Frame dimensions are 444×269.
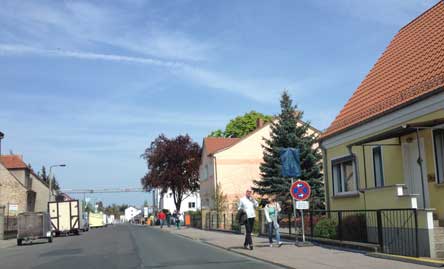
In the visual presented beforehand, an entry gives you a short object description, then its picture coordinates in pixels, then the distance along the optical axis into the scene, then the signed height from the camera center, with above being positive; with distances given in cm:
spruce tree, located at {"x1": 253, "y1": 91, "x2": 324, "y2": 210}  3372 +331
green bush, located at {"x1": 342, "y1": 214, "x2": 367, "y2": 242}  1652 -57
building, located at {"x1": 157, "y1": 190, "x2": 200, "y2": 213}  8030 +181
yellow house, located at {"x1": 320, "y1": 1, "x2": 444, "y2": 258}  1498 +223
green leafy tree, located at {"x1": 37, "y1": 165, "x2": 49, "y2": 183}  10650 +850
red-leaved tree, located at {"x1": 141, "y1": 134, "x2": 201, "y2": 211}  6142 +543
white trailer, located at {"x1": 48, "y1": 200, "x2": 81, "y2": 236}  4203 +0
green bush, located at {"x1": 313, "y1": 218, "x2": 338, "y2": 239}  1825 -62
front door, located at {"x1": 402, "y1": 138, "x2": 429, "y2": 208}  1570 +114
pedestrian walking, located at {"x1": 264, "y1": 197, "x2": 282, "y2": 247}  1917 -17
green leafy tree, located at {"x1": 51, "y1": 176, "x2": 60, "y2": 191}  10131 +631
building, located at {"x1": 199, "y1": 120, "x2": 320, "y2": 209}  5012 +448
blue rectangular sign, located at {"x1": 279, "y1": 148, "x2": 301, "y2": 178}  1902 +168
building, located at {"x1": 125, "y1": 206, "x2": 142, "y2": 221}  18188 +101
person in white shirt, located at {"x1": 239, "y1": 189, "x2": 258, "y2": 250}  1791 +2
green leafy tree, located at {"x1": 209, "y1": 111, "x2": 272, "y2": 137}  7312 +1193
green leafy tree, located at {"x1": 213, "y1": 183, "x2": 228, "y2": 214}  4471 +99
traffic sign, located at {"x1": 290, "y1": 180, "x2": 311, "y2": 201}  1814 +66
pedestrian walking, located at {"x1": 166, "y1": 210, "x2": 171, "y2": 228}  5719 -52
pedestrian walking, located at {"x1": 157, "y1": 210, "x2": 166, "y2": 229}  5515 -28
